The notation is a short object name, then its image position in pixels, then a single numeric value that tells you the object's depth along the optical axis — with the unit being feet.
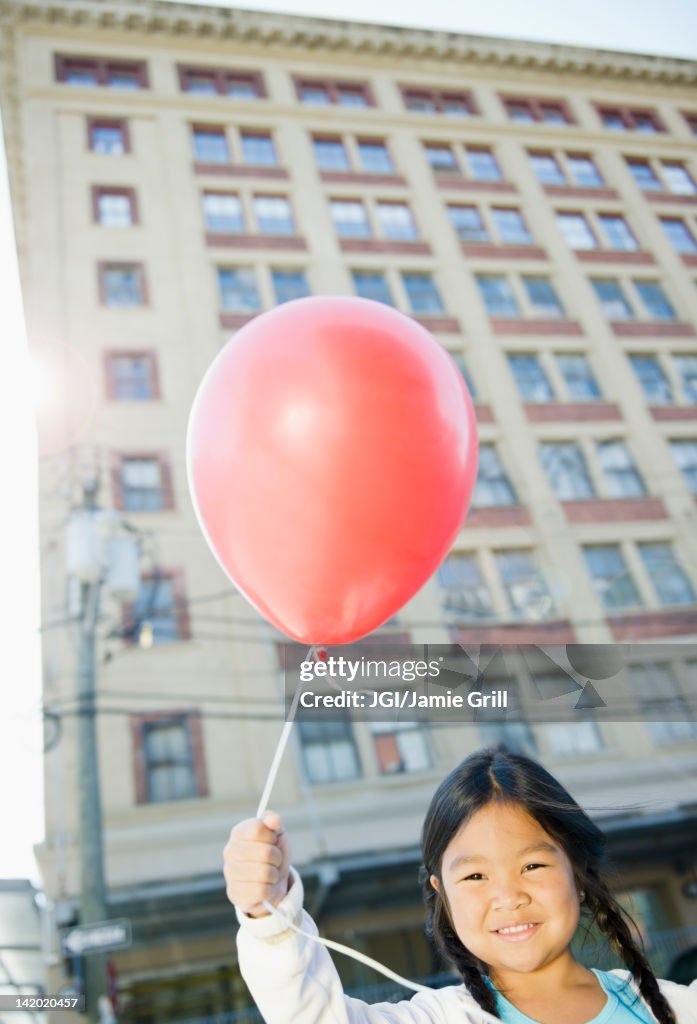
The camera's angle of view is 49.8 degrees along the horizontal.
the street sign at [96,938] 18.61
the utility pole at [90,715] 19.93
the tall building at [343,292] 31.42
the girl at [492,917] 4.09
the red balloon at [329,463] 5.53
